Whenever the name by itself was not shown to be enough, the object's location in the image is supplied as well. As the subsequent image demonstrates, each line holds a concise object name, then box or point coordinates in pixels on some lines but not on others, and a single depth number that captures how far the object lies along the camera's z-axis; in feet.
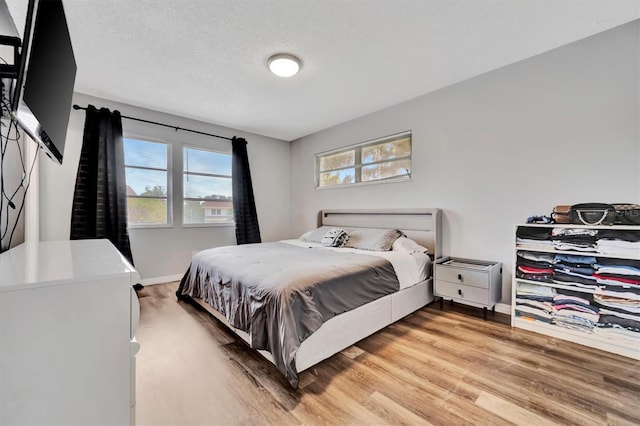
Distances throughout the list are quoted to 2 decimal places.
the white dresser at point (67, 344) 2.35
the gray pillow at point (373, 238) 10.70
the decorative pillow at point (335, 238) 11.85
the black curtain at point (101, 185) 10.85
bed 5.77
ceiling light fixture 8.28
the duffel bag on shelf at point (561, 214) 7.36
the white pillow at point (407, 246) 10.33
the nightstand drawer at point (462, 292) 8.47
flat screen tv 3.05
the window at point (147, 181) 12.40
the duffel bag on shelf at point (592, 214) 6.70
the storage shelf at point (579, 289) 6.44
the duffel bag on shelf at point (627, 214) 6.42
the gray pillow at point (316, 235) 13.10
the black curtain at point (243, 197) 15.29
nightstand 8.44
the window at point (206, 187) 14.11
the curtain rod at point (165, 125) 10.95
